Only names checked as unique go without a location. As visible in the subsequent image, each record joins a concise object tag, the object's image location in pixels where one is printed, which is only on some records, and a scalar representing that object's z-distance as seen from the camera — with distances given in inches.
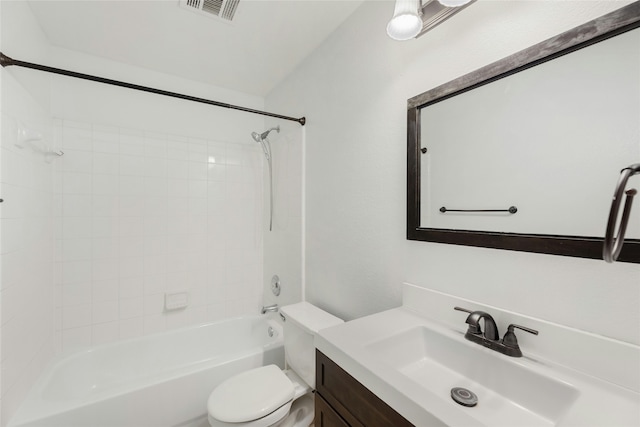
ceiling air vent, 56.0
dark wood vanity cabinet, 27.1
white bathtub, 51.7
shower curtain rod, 45.5
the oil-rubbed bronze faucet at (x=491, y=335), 31.6
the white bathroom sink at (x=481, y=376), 27.2
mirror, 27.0
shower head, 90.2
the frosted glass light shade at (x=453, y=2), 35.6
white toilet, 48.1
